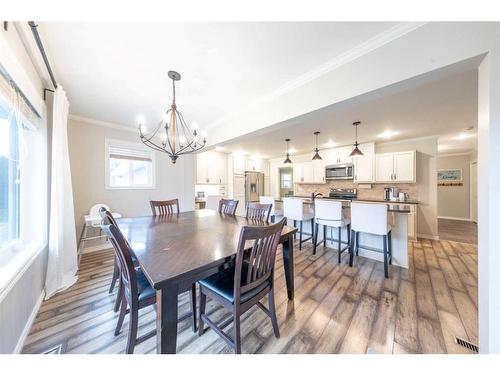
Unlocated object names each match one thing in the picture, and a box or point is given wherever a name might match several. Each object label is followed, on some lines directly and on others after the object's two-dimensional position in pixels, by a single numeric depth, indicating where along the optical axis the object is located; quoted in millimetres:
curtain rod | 1219
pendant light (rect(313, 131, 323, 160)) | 3762
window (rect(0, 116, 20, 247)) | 1353
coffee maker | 4200
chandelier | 1826
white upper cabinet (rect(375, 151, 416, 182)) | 3840
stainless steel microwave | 4516
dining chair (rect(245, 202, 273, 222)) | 2178
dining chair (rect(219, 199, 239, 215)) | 2725
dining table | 876
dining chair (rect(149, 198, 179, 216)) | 2611
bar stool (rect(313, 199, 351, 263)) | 2754
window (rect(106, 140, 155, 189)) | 3295
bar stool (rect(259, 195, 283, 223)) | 3617
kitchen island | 2545
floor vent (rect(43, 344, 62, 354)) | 1235
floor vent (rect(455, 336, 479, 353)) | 1255
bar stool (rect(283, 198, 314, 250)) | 3152
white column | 969
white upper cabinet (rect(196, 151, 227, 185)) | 4912
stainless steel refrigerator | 5906
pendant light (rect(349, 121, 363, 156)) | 3063
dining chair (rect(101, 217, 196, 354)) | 1031
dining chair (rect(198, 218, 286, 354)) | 1085
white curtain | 1881
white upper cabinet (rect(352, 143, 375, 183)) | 4262
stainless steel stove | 4746
